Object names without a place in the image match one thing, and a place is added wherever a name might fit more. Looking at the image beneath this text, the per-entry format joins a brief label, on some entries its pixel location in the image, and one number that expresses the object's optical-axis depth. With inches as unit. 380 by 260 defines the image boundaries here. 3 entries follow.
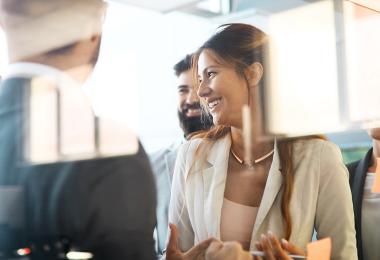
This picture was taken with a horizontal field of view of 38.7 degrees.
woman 72.4
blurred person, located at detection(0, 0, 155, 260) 56.1
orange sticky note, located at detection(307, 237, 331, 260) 81.8
